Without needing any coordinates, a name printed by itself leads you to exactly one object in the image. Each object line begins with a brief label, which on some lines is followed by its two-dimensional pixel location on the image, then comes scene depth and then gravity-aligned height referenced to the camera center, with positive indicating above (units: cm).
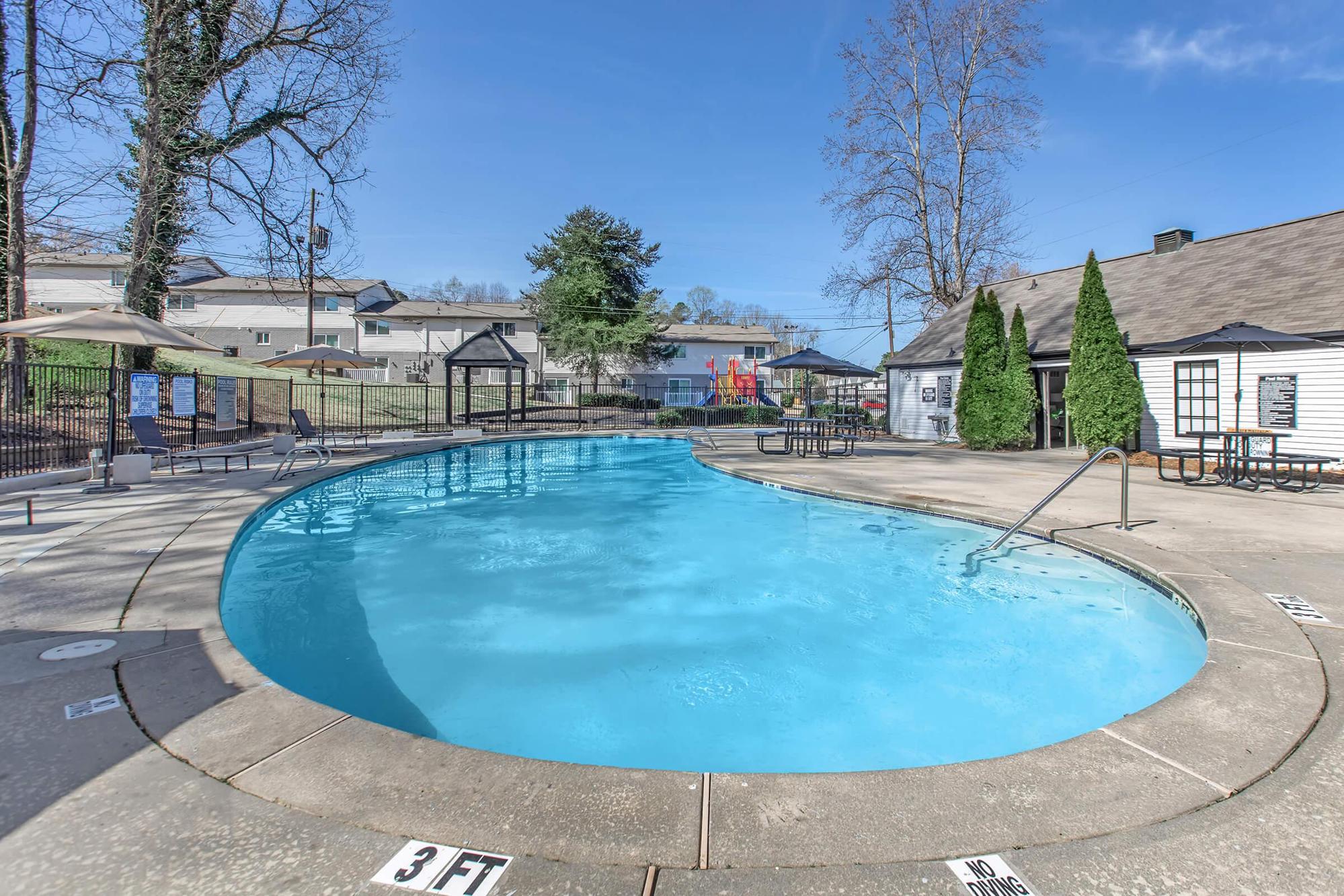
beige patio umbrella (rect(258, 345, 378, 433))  1572 +155
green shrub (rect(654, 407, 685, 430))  2459 +22
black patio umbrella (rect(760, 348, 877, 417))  1478 +140
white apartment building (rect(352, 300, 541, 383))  3825 +533
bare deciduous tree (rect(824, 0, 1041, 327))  2309 +1025
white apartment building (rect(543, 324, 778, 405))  4150 +433
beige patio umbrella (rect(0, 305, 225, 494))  813 +117
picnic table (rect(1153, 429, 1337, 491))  883 -55
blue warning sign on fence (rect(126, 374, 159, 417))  1048 +40
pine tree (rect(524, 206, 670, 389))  3375 +671
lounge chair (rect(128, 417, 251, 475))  996 -32
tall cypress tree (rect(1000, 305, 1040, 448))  1570 +87
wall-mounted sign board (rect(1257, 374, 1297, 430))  1219 +51
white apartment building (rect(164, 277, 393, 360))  3775 +621
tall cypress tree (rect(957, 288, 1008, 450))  1605 +140
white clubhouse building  1198 +221
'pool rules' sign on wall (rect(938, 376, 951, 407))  1967 +105
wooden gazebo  1959 +201
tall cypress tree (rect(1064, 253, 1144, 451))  1332 +105
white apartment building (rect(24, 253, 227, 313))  3734 +789
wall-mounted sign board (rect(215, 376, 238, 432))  1306 +41
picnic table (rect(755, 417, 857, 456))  1435 -25
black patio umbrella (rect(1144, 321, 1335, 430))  967 +138
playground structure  2950 +161
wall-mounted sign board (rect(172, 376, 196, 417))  1154 +44
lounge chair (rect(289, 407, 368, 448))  1352 -11
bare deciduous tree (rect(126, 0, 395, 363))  1325 +708
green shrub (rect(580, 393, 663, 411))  3297 +118
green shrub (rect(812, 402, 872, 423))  2295 +60
